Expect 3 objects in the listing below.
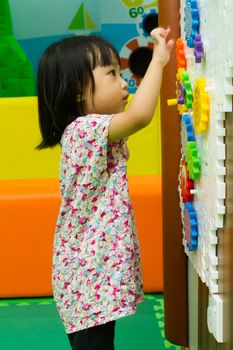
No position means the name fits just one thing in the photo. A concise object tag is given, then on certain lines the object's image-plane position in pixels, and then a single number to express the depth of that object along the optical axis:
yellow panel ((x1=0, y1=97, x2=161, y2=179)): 3.26
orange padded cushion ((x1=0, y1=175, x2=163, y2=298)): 2.98
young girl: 2.04
